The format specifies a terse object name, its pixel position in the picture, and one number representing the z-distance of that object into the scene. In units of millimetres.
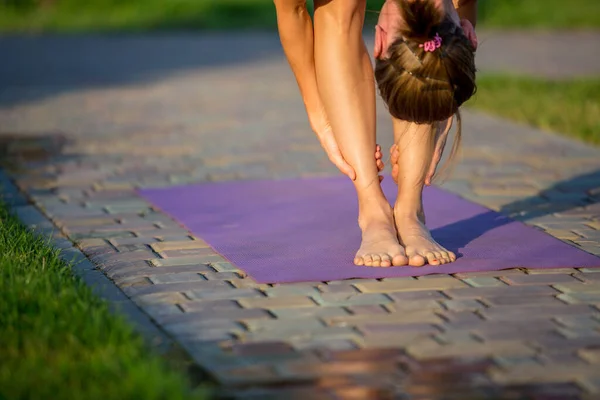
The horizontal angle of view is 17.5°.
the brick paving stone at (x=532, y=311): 5451
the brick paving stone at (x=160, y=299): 5740
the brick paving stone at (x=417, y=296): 5743
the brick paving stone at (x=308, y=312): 5475
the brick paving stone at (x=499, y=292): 5815
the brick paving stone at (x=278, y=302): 5648
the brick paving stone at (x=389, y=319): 5363
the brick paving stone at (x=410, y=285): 5927
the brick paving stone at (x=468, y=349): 4884
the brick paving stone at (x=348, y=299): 5682
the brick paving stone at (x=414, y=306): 5580
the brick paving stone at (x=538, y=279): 6066
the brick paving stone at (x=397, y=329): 5207
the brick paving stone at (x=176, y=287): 5951
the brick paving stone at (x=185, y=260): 6562
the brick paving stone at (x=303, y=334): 5132
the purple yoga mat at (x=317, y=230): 6358
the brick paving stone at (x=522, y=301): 5662
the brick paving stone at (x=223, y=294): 5825
